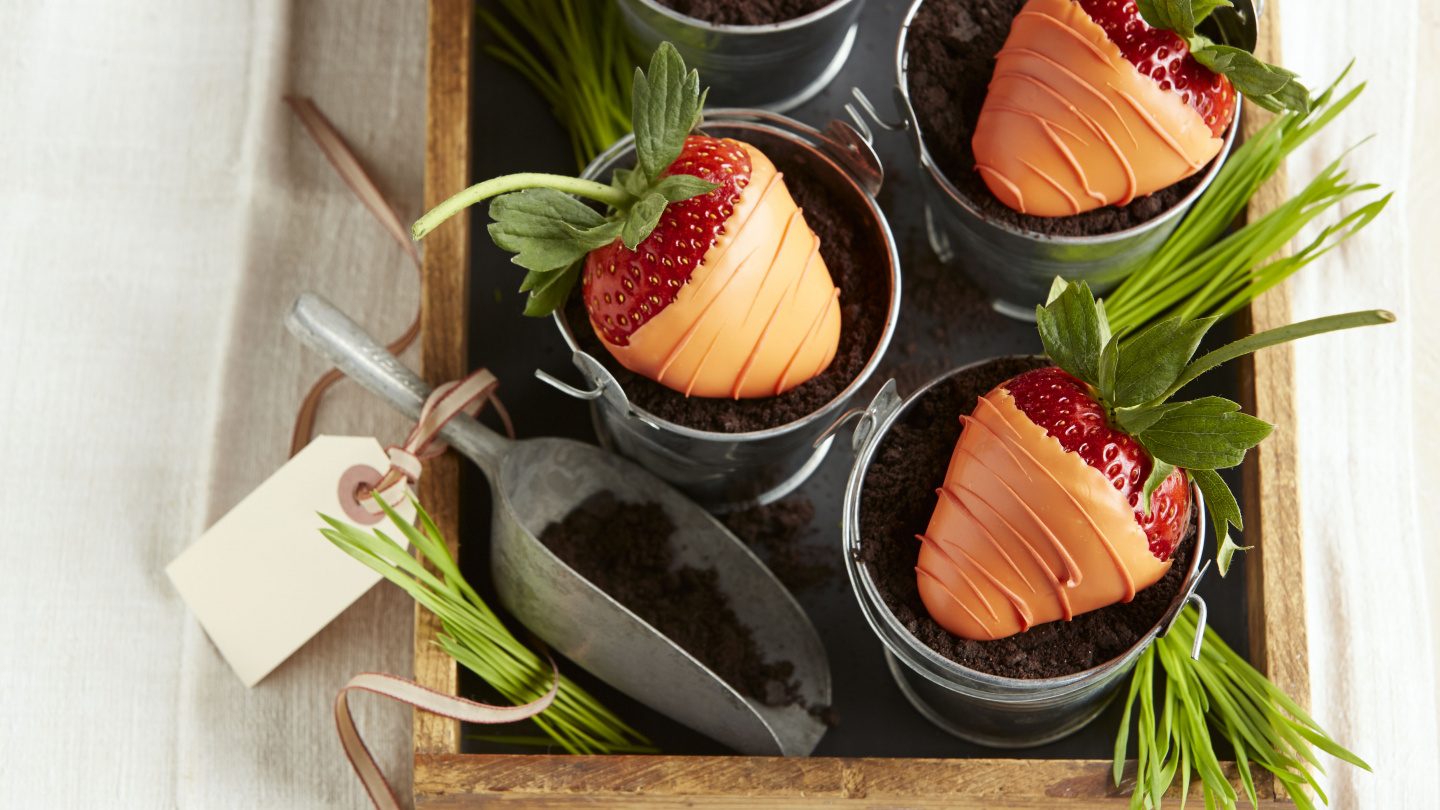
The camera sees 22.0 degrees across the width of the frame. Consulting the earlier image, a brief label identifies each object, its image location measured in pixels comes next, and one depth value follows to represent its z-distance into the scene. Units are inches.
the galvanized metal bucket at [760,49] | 30.2
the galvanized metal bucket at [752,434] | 29.2
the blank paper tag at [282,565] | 31.0
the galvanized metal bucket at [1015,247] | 29.6
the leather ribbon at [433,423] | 29.7
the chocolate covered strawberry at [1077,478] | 27.5
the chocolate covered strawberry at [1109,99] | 28.9
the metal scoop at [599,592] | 29.4
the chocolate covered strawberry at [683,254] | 28.1
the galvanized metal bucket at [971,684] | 28.4
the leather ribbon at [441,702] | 29.2
